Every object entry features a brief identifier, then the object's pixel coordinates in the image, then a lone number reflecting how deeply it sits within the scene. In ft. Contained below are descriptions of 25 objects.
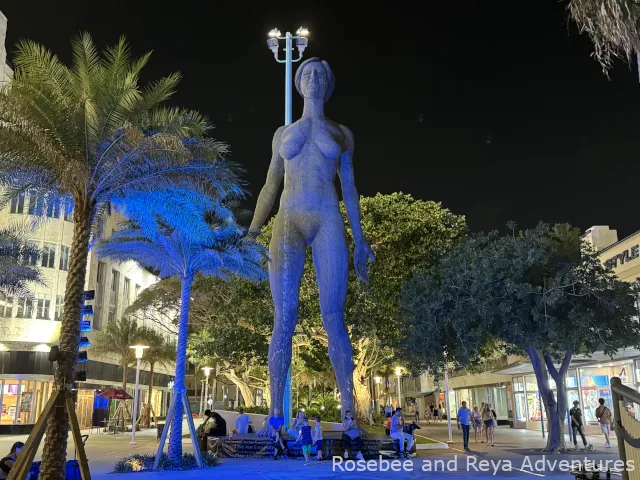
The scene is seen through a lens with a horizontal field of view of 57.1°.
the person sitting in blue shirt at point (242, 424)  52.54
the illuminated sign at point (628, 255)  75.75
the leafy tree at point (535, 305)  53.57
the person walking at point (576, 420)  59.36
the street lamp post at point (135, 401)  80.28
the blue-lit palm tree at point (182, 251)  46.16
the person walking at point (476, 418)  80.48
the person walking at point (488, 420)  70.79
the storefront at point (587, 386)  75.89
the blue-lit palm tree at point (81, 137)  33.35
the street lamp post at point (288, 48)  59.92
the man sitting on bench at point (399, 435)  40.81
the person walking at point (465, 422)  62.80
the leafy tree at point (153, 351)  123.34
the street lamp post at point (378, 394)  163.22
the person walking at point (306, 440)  37.35
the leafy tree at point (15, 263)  68.74
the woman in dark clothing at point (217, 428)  55.88
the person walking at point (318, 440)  38.24
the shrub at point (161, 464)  41.68
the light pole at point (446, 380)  65.97
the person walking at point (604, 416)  58.39
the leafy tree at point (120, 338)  119.96
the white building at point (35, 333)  107.65
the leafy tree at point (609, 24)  24.57
